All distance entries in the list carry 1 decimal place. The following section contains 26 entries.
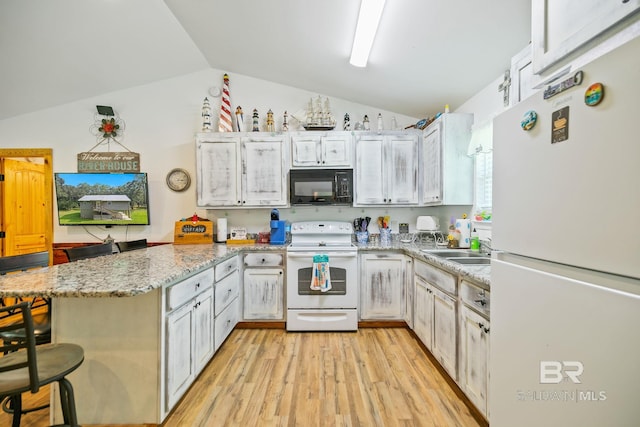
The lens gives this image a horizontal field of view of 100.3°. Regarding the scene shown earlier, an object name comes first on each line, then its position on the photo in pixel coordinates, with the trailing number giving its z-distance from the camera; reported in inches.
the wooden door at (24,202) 139.7
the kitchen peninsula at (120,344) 60.5
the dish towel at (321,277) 110.4
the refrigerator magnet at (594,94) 27.6
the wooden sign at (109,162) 140.4
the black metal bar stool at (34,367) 41.6
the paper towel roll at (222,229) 134.0
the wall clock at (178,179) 141.5
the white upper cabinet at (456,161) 107.8
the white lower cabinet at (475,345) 59.0
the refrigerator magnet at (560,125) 31.7
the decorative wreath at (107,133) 141.3
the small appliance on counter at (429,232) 120.8
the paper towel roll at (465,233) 106.3
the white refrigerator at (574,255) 25.8
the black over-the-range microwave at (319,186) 126.6
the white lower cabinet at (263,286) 117.0
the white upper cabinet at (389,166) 127.3
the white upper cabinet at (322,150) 127.0
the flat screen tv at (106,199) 138.9
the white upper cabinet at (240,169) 127.1
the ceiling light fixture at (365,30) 69.9
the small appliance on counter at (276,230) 127.3
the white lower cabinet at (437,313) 74.8
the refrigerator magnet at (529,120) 36.6
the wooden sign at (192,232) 128.2
